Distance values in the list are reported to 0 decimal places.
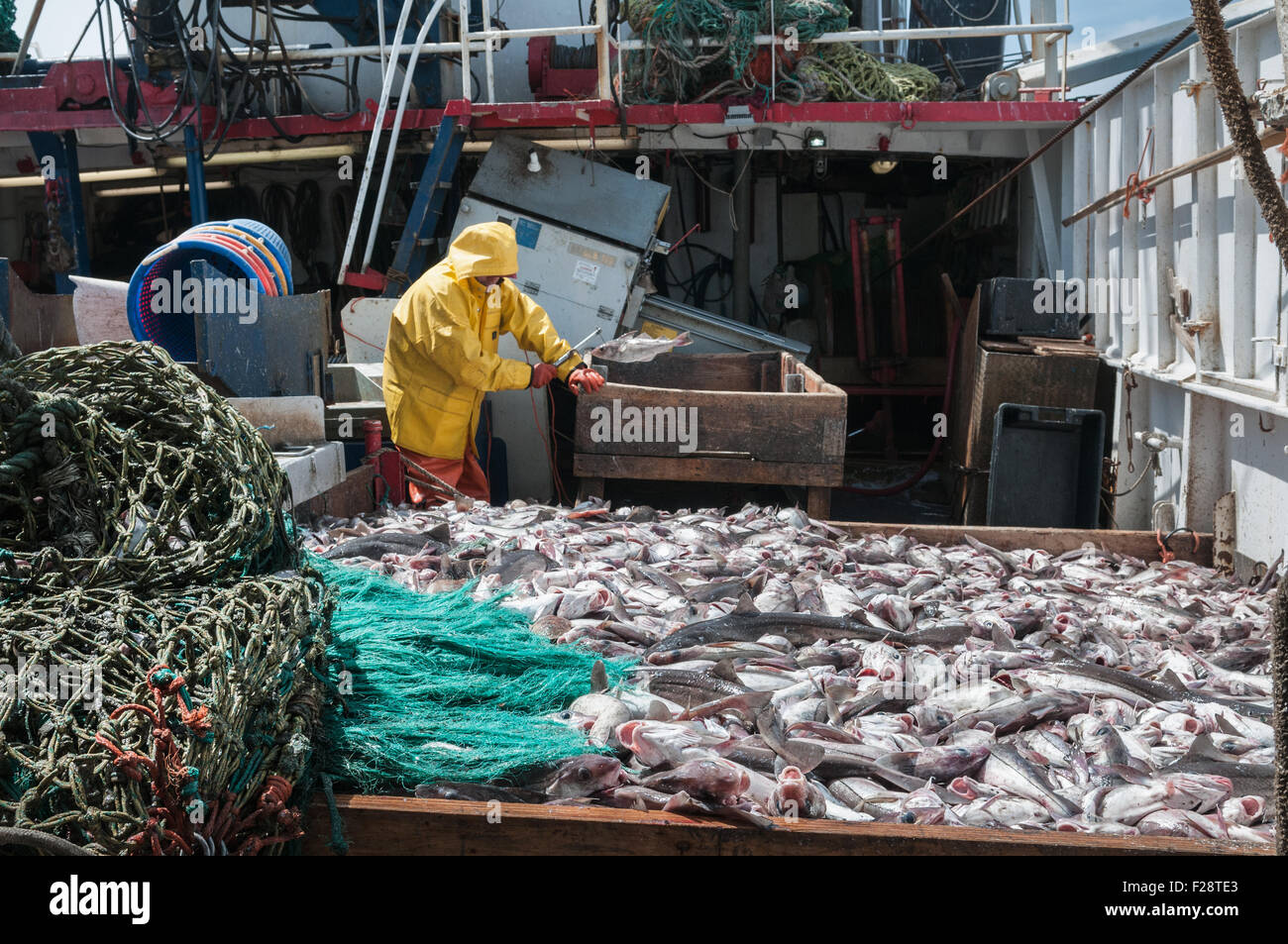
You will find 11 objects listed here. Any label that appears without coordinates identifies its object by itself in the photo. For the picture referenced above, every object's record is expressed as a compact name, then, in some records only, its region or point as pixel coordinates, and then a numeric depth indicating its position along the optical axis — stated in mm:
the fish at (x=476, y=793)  2965
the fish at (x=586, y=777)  2963
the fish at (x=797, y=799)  2855
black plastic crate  7059
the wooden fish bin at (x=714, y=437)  6812
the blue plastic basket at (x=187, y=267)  5773
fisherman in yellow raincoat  6887
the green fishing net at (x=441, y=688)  3070
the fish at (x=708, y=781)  2820
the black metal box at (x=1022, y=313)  8109
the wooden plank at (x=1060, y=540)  5914
